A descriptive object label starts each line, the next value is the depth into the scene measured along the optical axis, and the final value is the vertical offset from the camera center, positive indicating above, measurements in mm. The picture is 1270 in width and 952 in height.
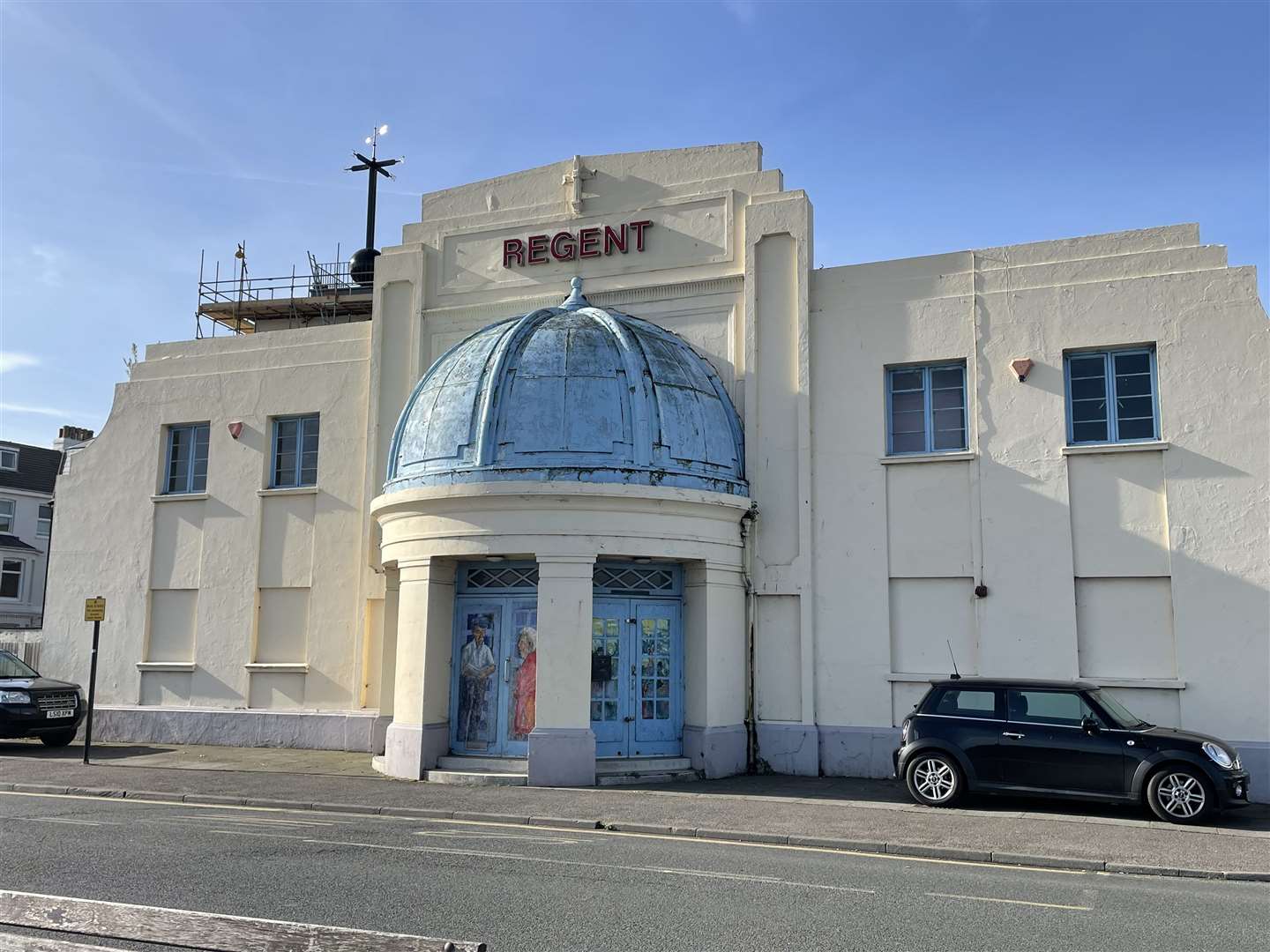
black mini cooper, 12523 -917
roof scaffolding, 27766 +8830
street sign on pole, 18625 +802
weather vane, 29636 +11965
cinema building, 15781 +2528
